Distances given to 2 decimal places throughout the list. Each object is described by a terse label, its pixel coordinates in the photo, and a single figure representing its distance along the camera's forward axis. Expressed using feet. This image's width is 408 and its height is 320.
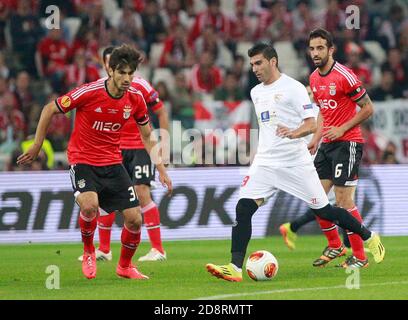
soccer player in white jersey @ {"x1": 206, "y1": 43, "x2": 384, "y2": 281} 32.86
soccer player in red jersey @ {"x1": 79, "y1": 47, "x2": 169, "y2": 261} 41.06
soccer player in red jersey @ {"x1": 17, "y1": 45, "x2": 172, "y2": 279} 33.01
